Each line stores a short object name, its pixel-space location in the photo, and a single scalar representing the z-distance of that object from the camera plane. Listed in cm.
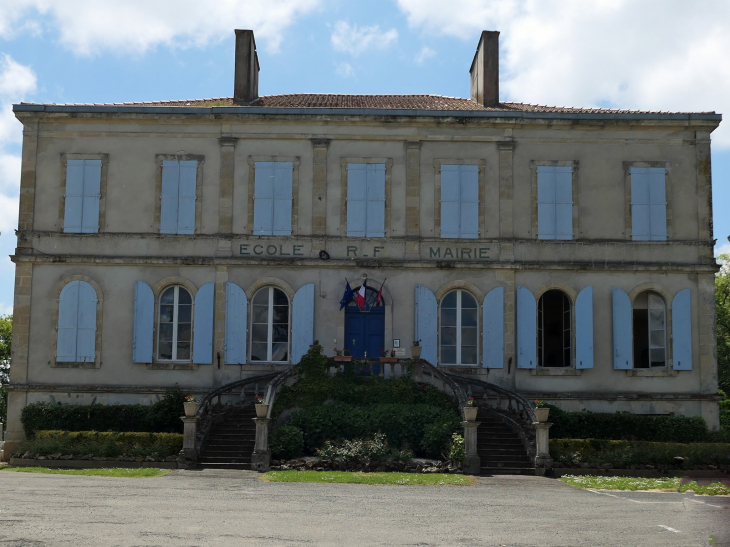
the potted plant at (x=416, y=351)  2295
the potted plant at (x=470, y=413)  1881
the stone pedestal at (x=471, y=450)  1866
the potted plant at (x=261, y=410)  1906
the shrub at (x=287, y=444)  1930
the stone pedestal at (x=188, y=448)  1909
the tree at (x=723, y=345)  3331
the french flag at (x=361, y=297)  2333
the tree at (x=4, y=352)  4856
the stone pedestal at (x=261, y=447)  1877
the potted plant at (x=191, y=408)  1917
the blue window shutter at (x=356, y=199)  2419
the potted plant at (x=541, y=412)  1898
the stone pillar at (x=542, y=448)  1881
